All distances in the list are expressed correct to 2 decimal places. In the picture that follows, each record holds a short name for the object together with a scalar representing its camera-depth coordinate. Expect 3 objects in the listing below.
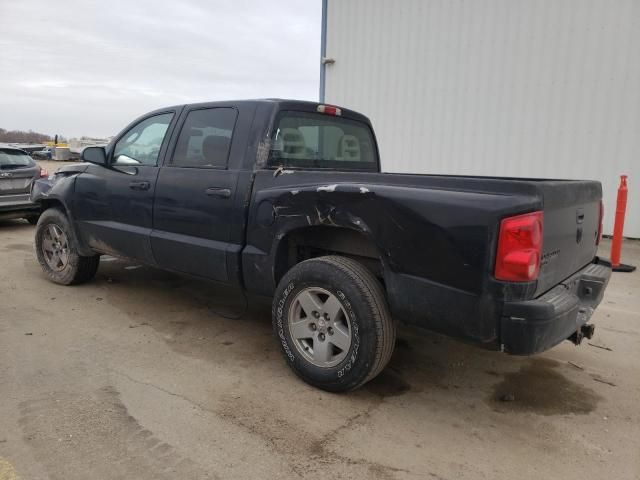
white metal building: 8.79
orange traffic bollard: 6.78
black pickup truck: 2.51
